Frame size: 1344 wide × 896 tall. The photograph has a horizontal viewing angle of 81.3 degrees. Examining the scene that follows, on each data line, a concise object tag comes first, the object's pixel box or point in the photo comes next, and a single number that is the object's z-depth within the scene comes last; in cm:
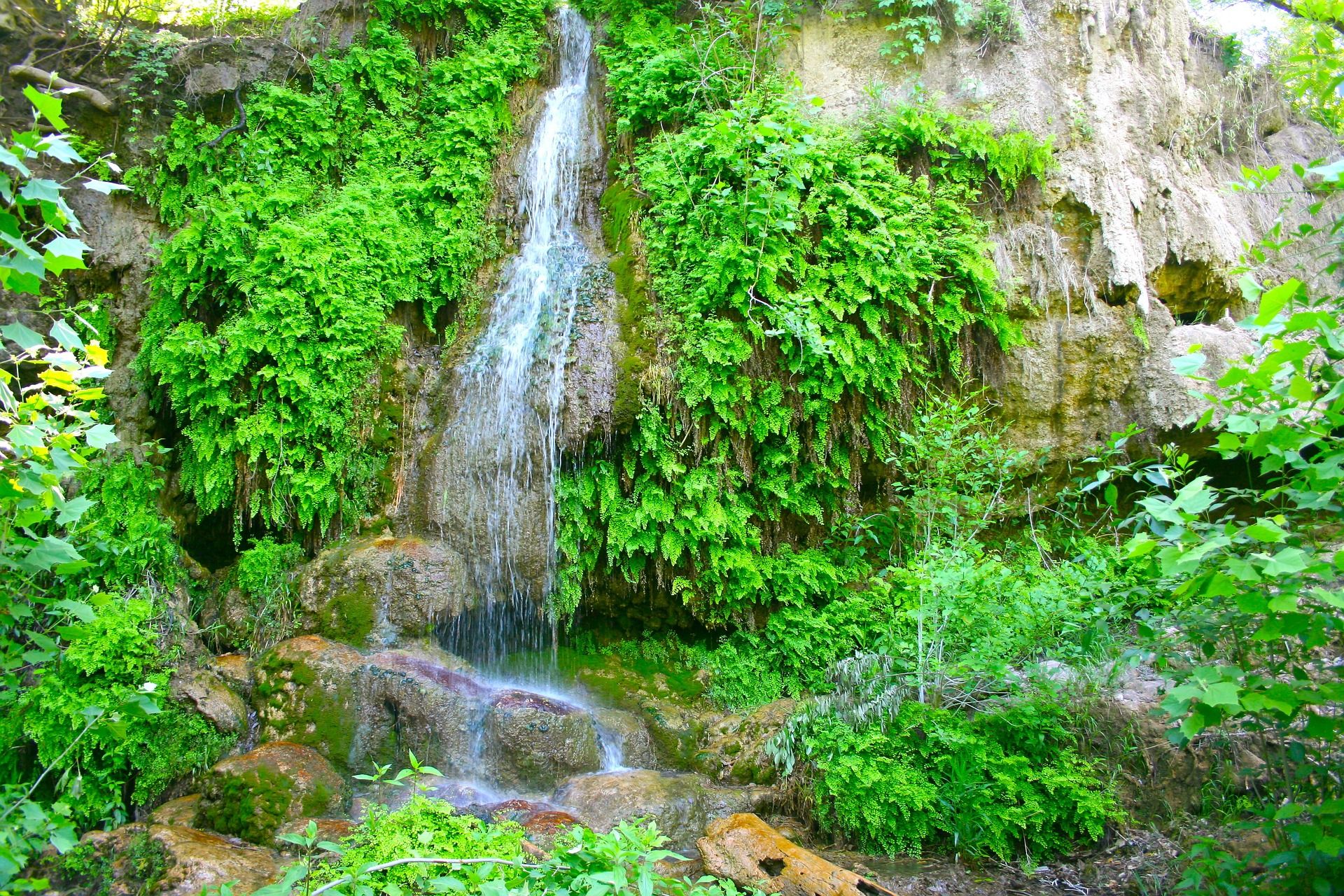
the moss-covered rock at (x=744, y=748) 611
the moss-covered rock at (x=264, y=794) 513
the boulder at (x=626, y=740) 656
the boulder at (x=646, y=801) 543
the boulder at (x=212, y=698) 595
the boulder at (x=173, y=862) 437
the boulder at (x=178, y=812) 523
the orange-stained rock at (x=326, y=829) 474
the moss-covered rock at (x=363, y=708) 604
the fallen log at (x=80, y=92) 834
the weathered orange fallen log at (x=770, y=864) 413
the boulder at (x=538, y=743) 611
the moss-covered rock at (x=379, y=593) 681
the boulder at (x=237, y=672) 633
